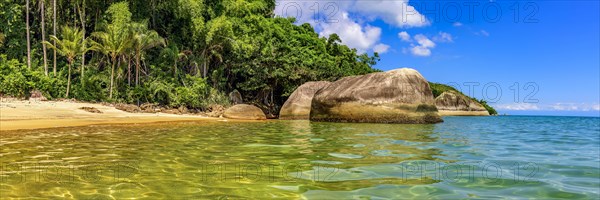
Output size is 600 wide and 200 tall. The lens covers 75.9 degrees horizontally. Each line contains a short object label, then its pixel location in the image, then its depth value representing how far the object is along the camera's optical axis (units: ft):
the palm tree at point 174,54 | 73.15
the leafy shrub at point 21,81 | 59.00
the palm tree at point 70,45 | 64.34
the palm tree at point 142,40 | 67.67
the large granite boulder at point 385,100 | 49.03
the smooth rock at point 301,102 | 65.00
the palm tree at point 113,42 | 66.13
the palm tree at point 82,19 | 68.40
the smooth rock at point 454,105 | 153.89
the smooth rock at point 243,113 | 64.18
